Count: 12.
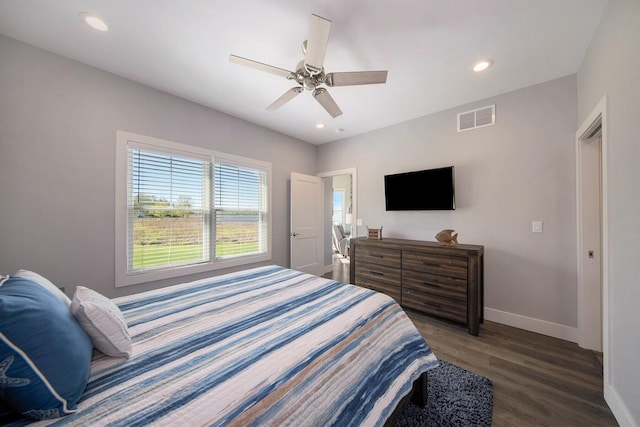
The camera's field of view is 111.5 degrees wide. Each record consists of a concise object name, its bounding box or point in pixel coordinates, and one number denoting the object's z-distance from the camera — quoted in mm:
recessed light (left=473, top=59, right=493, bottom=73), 2062
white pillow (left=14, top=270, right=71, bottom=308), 958
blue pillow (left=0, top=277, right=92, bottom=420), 603
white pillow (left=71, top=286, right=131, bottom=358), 894
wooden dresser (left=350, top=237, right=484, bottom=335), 2363
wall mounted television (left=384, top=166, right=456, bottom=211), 2902
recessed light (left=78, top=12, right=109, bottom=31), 1604
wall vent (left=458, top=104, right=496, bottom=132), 2693
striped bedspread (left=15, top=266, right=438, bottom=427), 703
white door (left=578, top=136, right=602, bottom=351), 2041
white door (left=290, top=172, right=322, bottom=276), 3973
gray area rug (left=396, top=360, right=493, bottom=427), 1392
